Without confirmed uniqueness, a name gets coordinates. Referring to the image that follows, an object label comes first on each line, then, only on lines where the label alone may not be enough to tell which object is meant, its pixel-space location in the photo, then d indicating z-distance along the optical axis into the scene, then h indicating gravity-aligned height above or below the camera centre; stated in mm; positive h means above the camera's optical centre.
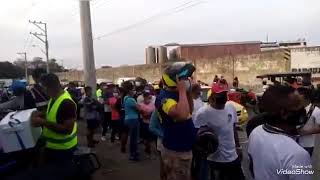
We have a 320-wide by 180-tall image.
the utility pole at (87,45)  8728 +780
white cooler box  2925 -622
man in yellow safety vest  2959 -513
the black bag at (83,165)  2826 -965
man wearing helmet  2670 -550
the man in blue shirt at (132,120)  6054 -1105
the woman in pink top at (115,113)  7070 -1077
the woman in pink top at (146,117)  6104 -1039
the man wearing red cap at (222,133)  3330 -780
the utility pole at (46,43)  34099 +3574
